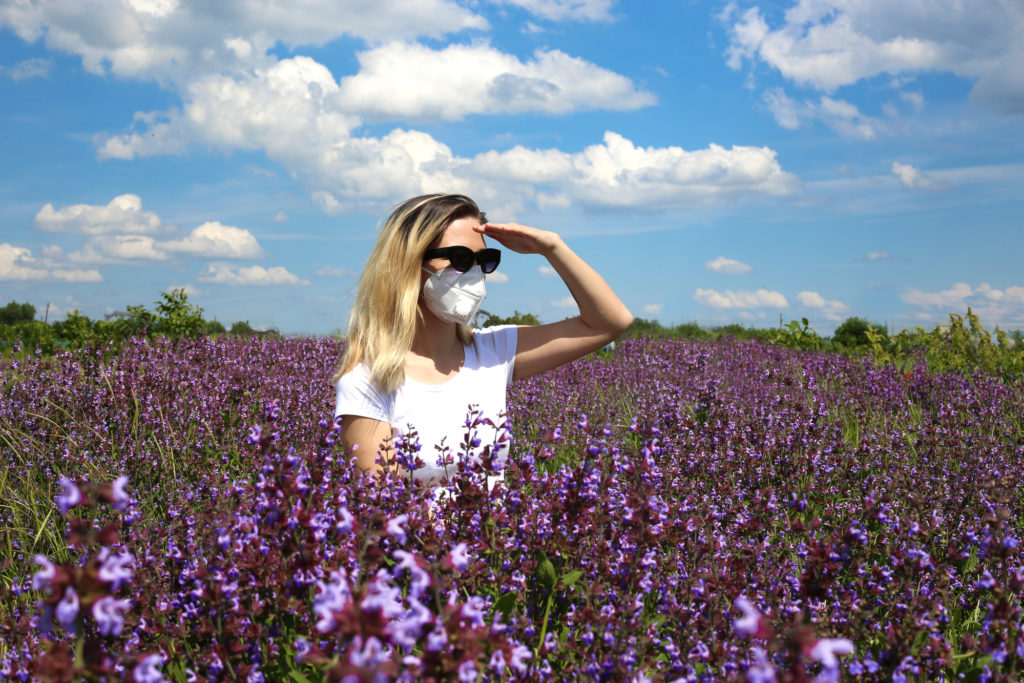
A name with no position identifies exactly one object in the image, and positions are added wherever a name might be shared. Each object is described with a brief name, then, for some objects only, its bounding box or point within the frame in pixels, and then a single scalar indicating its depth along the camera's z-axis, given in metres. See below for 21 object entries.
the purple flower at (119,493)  1.20
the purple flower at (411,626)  1.10
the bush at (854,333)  11.24
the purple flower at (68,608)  1.09
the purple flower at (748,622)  1.01
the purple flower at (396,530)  1.34
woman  2.44
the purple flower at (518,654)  1.41
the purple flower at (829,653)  1.02
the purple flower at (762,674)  1.02
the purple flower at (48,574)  1.10
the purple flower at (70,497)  1.19
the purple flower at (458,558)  1.28
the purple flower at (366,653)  1.04
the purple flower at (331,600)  1.10
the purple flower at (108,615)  1.15
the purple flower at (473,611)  1.30
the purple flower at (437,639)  1.17
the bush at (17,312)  13.90
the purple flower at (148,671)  1.22
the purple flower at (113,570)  1.15
